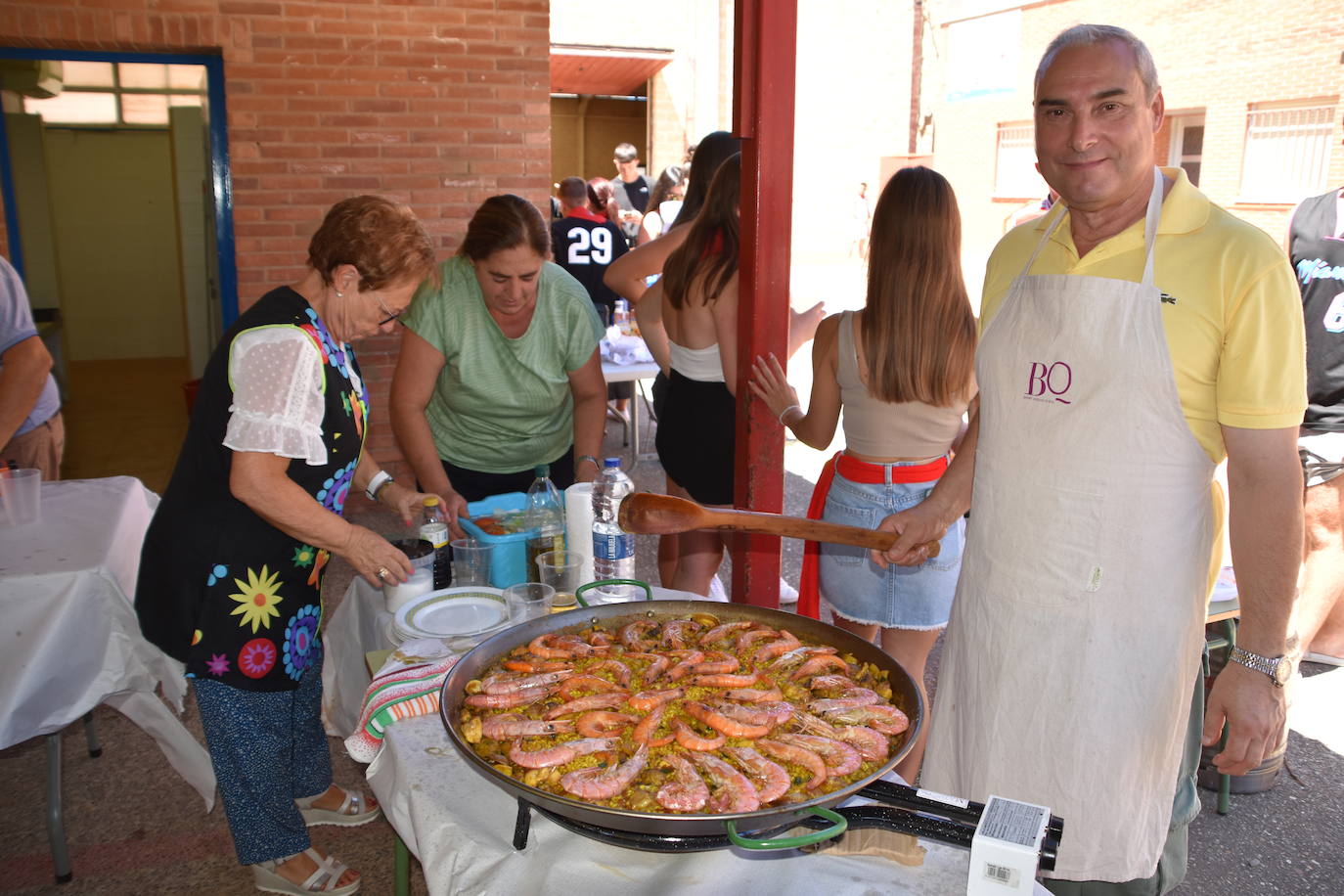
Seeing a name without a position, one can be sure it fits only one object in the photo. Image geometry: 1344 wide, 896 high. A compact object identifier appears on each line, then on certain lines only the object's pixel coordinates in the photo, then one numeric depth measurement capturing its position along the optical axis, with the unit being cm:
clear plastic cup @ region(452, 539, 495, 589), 259
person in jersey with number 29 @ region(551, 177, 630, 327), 761
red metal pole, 284
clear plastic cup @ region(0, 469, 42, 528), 304
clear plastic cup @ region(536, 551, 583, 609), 239
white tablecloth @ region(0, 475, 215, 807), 272
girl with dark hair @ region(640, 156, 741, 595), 351
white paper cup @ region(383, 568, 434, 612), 246
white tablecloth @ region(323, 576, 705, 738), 283
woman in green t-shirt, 318
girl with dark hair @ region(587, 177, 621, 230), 1036
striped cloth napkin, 190
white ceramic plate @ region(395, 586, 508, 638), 222
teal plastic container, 262
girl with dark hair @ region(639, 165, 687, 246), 952
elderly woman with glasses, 224
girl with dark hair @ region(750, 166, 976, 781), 283
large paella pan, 133
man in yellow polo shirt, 170
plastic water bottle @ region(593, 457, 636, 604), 242
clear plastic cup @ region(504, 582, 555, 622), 227
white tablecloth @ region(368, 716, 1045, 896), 144
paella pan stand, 127
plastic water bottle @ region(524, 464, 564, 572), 264
